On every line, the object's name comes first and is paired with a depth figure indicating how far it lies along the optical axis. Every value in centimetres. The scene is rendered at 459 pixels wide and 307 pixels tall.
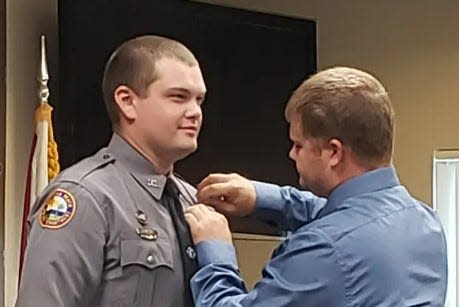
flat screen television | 436
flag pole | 425
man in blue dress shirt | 258
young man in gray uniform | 264
